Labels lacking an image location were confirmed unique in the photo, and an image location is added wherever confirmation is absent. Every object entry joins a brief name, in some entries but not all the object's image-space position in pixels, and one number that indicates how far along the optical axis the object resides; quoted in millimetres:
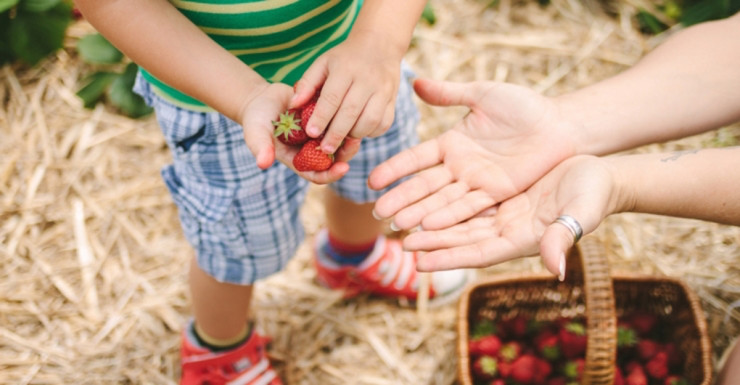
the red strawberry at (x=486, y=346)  1663
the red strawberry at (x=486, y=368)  1609
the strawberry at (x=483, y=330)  1728
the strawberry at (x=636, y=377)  1565
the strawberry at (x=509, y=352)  1672
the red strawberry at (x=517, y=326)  1750
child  1100
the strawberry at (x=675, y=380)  1535
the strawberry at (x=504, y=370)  1625
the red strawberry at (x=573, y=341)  1644
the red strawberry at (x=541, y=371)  1614
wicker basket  1290
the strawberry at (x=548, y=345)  1671
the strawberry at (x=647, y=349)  1622
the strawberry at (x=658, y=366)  1572
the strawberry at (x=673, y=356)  1604
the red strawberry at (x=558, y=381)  1608
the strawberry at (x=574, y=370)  1599
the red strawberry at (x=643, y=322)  1690
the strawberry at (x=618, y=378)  1567
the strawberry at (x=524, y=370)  1597
